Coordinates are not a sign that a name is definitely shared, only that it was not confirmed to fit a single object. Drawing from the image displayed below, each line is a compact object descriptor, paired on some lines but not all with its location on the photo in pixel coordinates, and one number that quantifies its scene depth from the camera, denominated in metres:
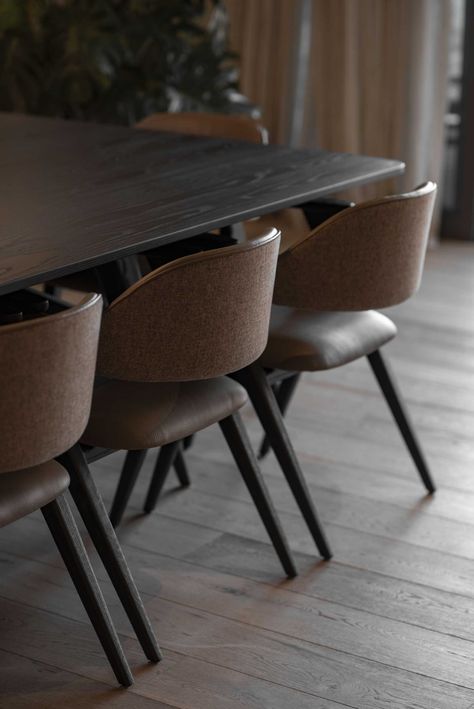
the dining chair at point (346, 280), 3.46
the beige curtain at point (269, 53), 6.90
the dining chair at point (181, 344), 3.04
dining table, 3.09
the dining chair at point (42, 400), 2.71
